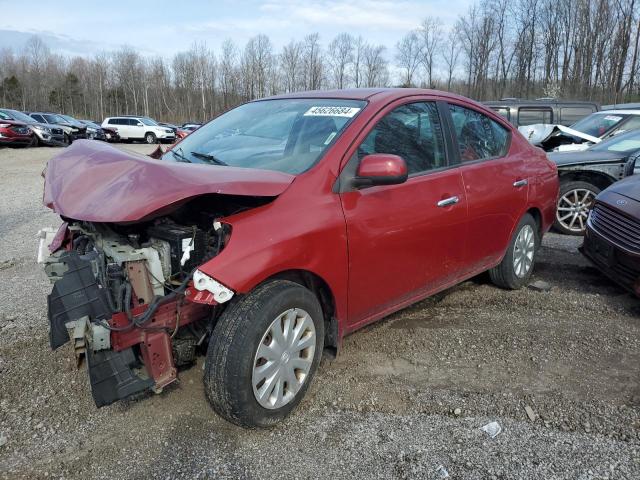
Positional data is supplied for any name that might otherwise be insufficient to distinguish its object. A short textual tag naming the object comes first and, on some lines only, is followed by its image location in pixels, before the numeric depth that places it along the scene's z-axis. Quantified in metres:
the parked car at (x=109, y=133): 32.71
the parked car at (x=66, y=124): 25.86
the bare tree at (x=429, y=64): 54.26
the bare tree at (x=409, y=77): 54.32
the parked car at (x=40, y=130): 22.51
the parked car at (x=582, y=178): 7.07
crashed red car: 2.53
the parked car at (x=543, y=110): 11.71
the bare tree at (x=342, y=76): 61.91
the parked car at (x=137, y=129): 33.78
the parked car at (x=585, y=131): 9.17
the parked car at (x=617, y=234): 4.36
